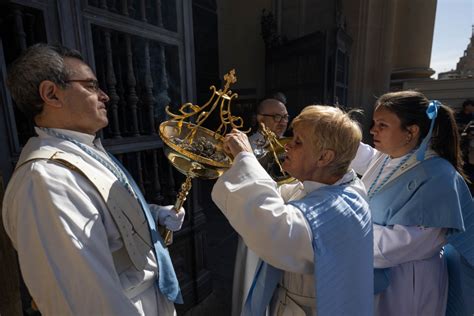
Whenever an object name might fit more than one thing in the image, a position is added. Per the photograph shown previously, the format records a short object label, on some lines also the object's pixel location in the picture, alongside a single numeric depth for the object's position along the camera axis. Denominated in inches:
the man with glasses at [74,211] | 34.0
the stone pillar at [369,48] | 245.8
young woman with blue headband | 58.0
